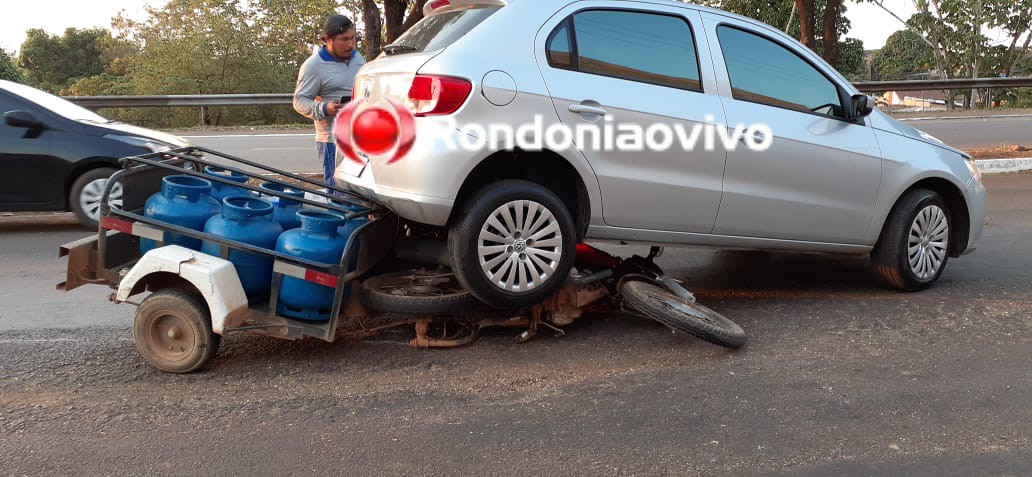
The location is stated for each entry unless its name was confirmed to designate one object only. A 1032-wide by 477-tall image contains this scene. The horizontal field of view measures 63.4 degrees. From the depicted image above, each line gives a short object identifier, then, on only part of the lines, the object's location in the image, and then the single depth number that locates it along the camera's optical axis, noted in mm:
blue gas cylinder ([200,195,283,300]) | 4121
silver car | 4164
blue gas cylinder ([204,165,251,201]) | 4602
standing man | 6199
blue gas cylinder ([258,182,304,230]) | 4543
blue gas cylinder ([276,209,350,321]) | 4078
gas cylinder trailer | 4004
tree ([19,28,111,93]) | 40000
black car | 7762
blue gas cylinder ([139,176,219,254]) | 4180
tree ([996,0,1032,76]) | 27328
